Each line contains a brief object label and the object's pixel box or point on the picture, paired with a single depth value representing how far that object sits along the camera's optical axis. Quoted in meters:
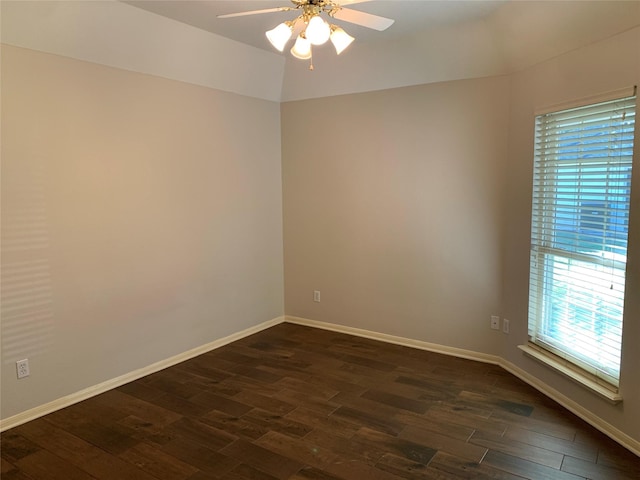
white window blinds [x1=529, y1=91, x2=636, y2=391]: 2.61
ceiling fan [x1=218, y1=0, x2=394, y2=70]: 2.10
